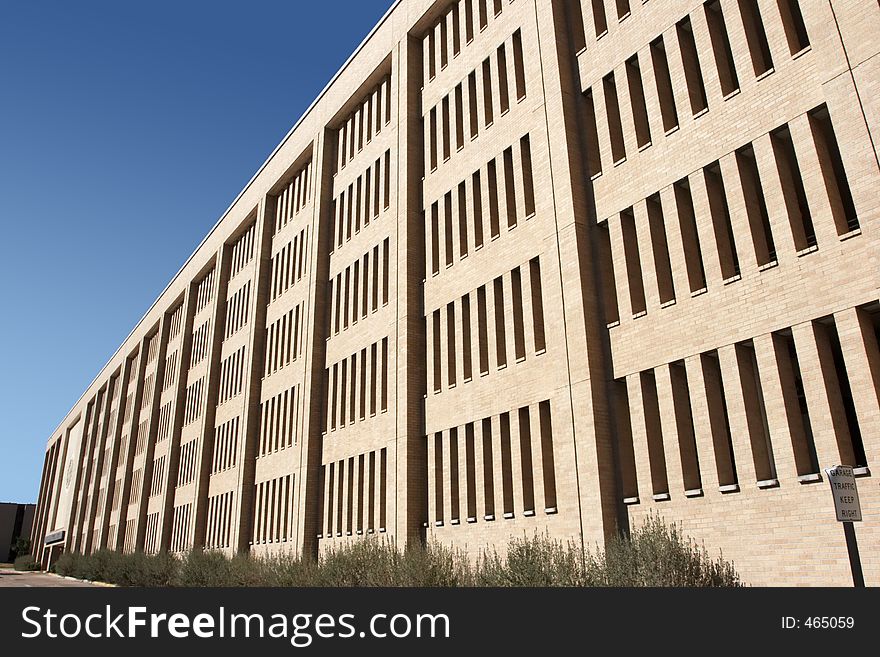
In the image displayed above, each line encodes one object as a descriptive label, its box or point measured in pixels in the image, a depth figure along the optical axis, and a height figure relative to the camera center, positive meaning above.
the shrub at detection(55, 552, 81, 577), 56.31 +2.14
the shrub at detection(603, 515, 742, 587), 14.25 +0.06
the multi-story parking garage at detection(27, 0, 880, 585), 14.09 +7.49
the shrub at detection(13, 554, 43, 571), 83.31 +3.17
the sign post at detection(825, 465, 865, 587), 8.43 +0.70
